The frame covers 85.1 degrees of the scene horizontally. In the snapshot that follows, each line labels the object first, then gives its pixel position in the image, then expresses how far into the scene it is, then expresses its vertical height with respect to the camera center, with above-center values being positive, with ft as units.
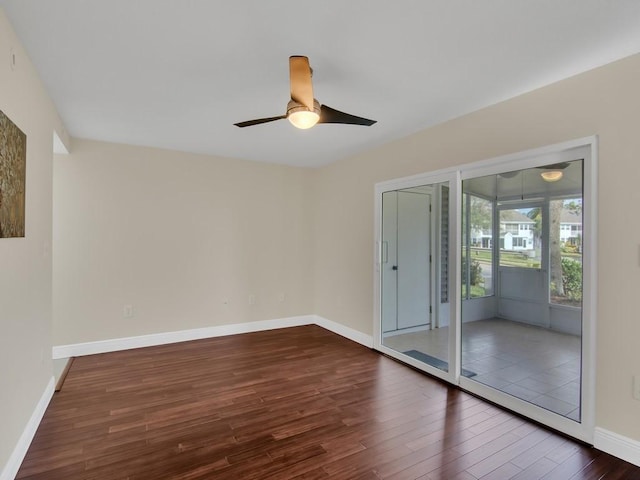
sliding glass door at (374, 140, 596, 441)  7.93 -1.08
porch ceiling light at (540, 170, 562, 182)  8.36 +1.60
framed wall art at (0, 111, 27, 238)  5.66 +1.10
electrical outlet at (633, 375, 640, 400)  6.88 -2.89
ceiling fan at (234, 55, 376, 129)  6.29 +2.70
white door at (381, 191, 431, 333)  13.43 -1.07
